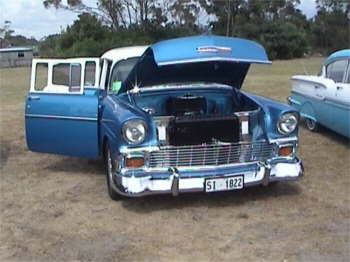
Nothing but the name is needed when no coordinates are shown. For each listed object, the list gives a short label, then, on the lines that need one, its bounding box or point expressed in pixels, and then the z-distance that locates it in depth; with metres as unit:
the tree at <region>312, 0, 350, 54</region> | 54.19
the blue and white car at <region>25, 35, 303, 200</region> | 5.12
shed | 46.69
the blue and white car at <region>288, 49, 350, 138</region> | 7.48
